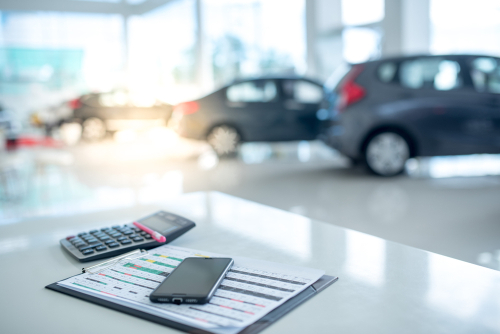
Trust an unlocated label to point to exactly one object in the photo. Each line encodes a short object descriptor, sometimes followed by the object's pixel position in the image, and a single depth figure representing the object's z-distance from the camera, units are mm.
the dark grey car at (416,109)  5637
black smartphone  790
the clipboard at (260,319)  718
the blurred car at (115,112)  11680
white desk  734
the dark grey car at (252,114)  7883
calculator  1068
